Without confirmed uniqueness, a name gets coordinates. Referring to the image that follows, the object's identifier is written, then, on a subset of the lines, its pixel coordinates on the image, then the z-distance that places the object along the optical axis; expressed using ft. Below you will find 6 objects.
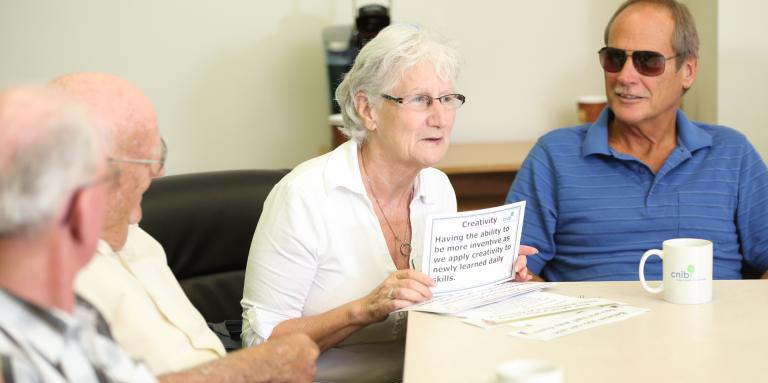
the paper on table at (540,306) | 6.86
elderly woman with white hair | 7.58
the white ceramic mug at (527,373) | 5.28
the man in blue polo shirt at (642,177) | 8.51
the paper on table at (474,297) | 6.97
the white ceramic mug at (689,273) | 7.03
